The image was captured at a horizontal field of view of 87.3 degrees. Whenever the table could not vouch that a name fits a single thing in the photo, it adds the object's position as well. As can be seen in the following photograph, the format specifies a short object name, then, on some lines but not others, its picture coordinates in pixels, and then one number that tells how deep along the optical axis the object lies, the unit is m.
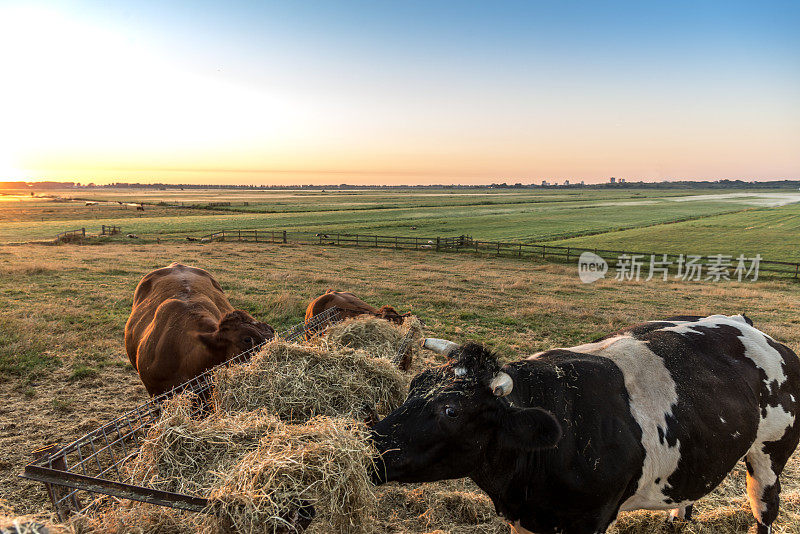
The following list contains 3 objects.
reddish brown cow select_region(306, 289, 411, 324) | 8.07
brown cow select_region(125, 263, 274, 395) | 5.66
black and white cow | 2.92
